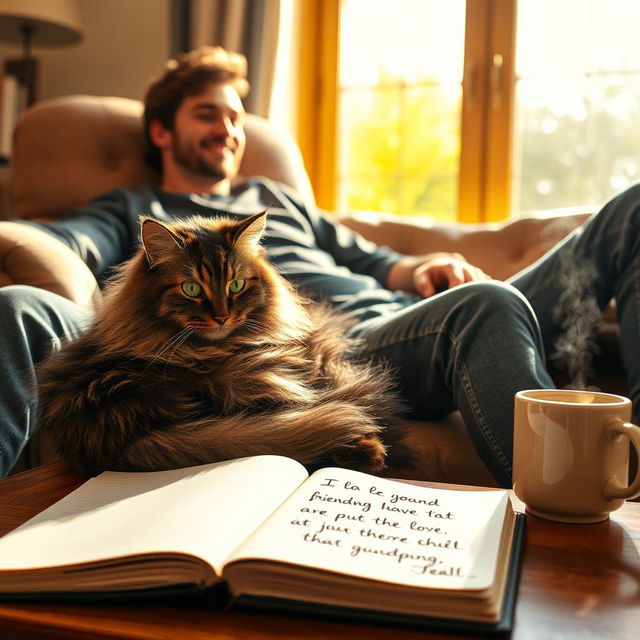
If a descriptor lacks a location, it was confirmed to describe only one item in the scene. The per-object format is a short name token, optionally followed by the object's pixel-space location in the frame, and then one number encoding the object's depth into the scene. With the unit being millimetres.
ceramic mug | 760
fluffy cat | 945
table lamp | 2855
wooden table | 563
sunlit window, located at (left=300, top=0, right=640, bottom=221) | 2949
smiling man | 1182
